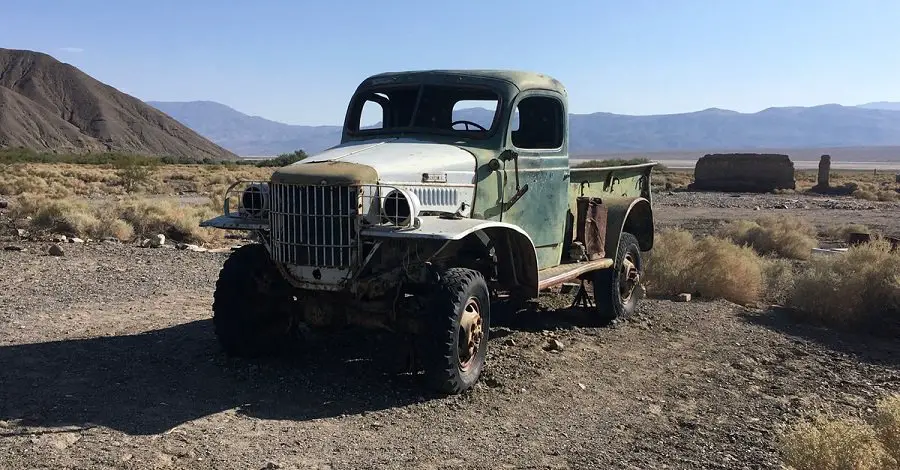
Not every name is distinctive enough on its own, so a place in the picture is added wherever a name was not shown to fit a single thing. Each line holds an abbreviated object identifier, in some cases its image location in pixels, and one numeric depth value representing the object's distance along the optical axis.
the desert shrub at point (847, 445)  3.73
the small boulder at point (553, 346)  7.79
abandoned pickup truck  5.90
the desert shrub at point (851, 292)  9.48
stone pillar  37.69
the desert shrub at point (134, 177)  33.31
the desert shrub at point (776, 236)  16.03
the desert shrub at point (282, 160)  54.04
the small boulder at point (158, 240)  14.60
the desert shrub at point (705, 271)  10.84
